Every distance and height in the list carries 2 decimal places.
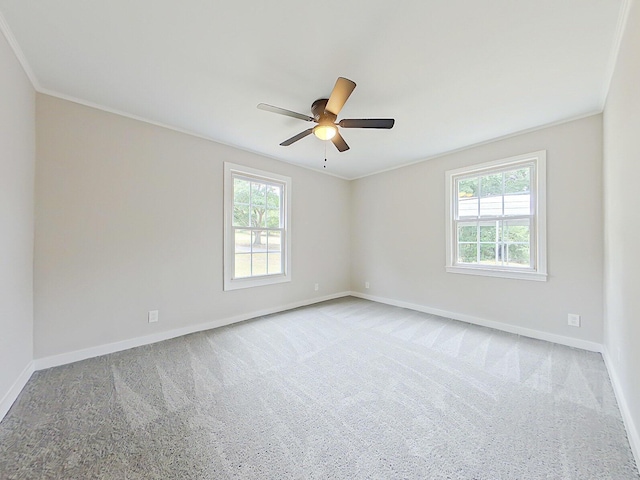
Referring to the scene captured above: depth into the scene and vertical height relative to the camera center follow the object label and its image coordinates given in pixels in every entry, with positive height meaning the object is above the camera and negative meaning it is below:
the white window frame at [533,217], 3.06 +0.30
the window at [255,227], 3.67 +0.21
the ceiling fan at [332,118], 2.00 +1.09
